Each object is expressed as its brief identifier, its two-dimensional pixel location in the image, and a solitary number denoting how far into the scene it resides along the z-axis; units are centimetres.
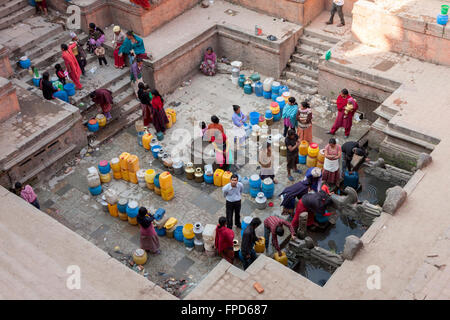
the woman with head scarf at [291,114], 1301
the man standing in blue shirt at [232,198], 1112
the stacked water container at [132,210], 1175
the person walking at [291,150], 1229
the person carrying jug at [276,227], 1044
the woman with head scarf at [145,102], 1373
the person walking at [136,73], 1469
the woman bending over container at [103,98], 1408
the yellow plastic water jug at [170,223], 1162
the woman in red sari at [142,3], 1577
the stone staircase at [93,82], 1455
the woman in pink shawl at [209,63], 1619
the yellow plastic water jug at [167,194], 1245
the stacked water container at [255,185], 1230
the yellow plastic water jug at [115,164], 1293
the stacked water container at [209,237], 1099
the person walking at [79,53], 1490
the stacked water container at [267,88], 1513
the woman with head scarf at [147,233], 1078
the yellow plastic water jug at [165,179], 1228
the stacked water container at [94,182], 1262
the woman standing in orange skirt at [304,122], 1282
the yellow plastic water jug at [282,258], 1066
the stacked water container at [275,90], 1506
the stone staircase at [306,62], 1562
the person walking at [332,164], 1199
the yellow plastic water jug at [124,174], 1301
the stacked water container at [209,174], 1280
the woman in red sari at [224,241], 1038
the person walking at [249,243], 1022
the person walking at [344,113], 1322
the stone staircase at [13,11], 1633
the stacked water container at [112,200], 1203
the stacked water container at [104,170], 1291
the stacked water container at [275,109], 1448
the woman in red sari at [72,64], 1427
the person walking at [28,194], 1161
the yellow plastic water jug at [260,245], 1102
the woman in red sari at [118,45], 1519
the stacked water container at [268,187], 1221
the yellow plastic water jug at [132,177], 1295
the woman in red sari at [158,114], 1376
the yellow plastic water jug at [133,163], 1276
